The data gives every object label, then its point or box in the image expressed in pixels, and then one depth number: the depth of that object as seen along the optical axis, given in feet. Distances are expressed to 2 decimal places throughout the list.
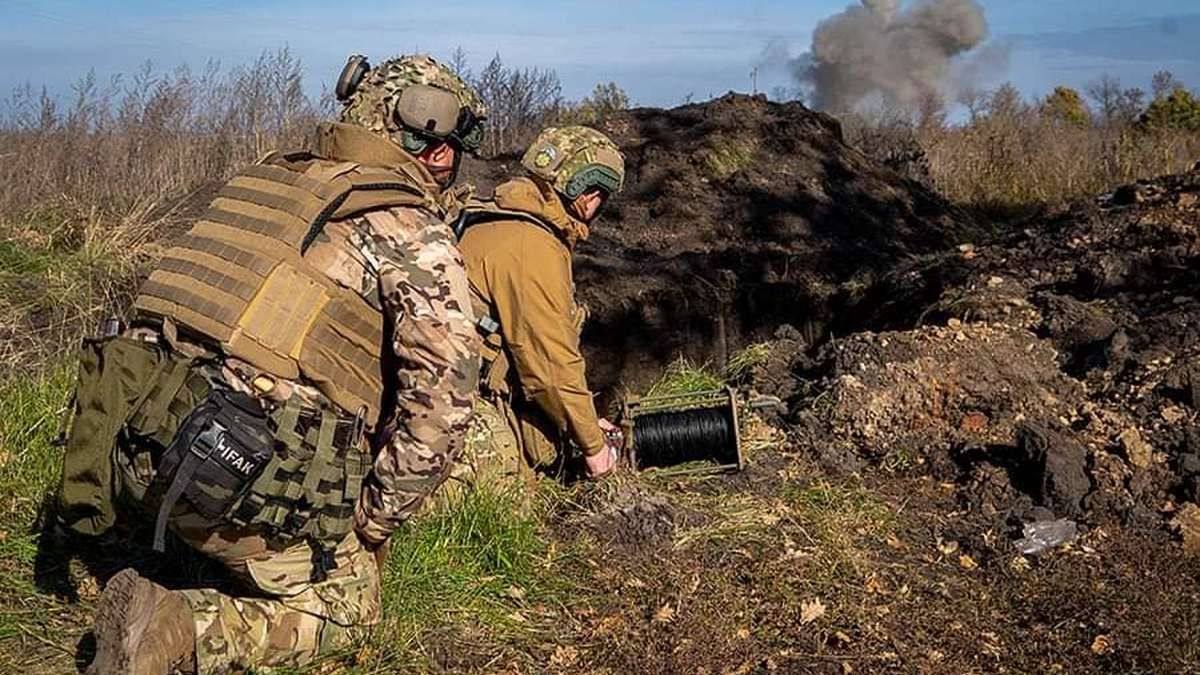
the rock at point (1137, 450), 18.03
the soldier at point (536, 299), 14.75
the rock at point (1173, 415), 18.85
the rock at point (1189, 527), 16.65
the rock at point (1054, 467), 17.57
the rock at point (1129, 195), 29.09
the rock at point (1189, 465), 17.69
